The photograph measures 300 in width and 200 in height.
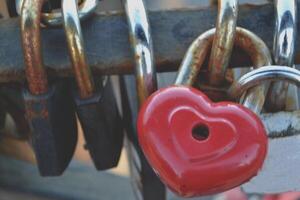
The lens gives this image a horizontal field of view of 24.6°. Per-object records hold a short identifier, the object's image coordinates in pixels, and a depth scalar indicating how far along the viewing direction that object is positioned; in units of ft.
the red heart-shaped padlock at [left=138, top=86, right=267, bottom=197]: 0.86
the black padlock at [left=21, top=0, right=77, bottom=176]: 1.00
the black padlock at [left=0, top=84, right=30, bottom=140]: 1.45
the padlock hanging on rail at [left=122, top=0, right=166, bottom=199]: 0.98
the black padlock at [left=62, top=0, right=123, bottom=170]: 1.00
